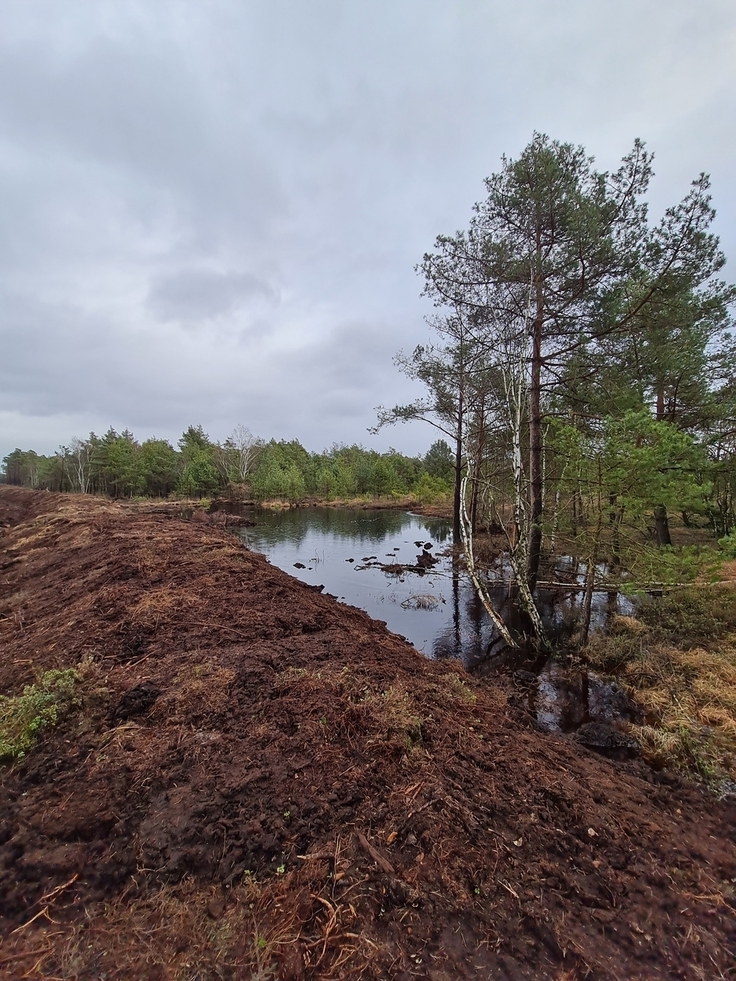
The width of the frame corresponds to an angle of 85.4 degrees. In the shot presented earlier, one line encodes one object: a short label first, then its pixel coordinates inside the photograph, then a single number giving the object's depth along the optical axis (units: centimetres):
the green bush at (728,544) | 490
